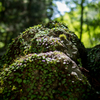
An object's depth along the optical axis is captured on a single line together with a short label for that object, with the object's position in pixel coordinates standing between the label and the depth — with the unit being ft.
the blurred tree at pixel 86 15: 45.50
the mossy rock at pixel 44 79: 10.02
